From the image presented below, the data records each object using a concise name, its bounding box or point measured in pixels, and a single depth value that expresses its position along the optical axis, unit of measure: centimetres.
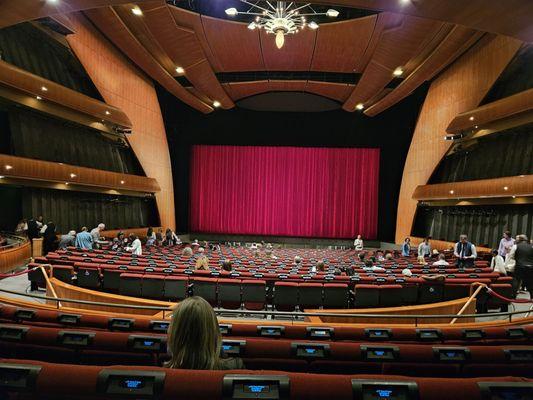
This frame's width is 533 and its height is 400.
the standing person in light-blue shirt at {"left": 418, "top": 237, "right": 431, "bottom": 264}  1061
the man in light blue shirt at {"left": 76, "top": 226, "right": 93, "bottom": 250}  962
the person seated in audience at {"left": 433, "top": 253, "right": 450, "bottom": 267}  819
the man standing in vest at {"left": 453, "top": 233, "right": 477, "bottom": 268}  804
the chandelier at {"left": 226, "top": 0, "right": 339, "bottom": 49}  1168
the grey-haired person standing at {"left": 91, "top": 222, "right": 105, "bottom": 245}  1132
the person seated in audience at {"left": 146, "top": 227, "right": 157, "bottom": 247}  1391
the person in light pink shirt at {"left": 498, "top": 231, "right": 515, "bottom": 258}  807
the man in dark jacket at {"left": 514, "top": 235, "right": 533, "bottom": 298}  635
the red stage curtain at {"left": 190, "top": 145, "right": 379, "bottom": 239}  2219
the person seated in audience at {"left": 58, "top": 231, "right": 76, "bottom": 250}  980
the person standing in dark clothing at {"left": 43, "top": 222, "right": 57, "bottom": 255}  1039
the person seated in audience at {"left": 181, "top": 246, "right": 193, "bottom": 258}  963
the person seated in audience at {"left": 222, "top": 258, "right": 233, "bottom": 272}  656
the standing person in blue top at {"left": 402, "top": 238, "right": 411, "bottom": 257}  1268
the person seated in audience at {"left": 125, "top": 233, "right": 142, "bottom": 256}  953
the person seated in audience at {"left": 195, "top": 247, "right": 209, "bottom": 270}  669
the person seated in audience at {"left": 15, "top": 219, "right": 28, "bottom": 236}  1160
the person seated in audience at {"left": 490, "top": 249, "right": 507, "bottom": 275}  698
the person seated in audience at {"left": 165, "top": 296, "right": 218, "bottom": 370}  154
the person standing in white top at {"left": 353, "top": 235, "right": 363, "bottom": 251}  1559
